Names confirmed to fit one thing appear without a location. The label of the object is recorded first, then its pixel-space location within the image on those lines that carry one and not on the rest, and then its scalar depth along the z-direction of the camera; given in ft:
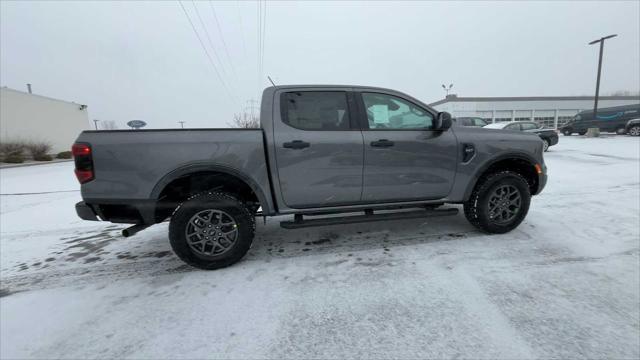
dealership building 139.64
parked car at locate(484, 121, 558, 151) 43.55
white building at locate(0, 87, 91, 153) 66.13
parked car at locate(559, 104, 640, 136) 68.69
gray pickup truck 8.89
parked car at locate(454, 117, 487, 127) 60.11
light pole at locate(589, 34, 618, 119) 64.69
